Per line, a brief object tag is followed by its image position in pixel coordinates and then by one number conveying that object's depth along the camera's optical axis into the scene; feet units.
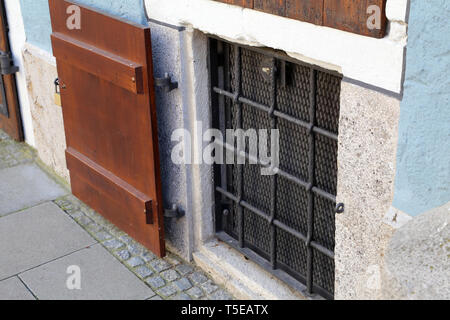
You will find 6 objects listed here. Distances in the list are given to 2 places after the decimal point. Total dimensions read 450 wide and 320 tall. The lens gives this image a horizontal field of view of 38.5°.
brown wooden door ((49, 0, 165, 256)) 14.01
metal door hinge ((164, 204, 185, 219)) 15.14
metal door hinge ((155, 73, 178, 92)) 13.85
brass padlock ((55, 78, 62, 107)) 18.22
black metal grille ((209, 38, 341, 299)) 12.15
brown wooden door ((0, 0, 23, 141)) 20.85
